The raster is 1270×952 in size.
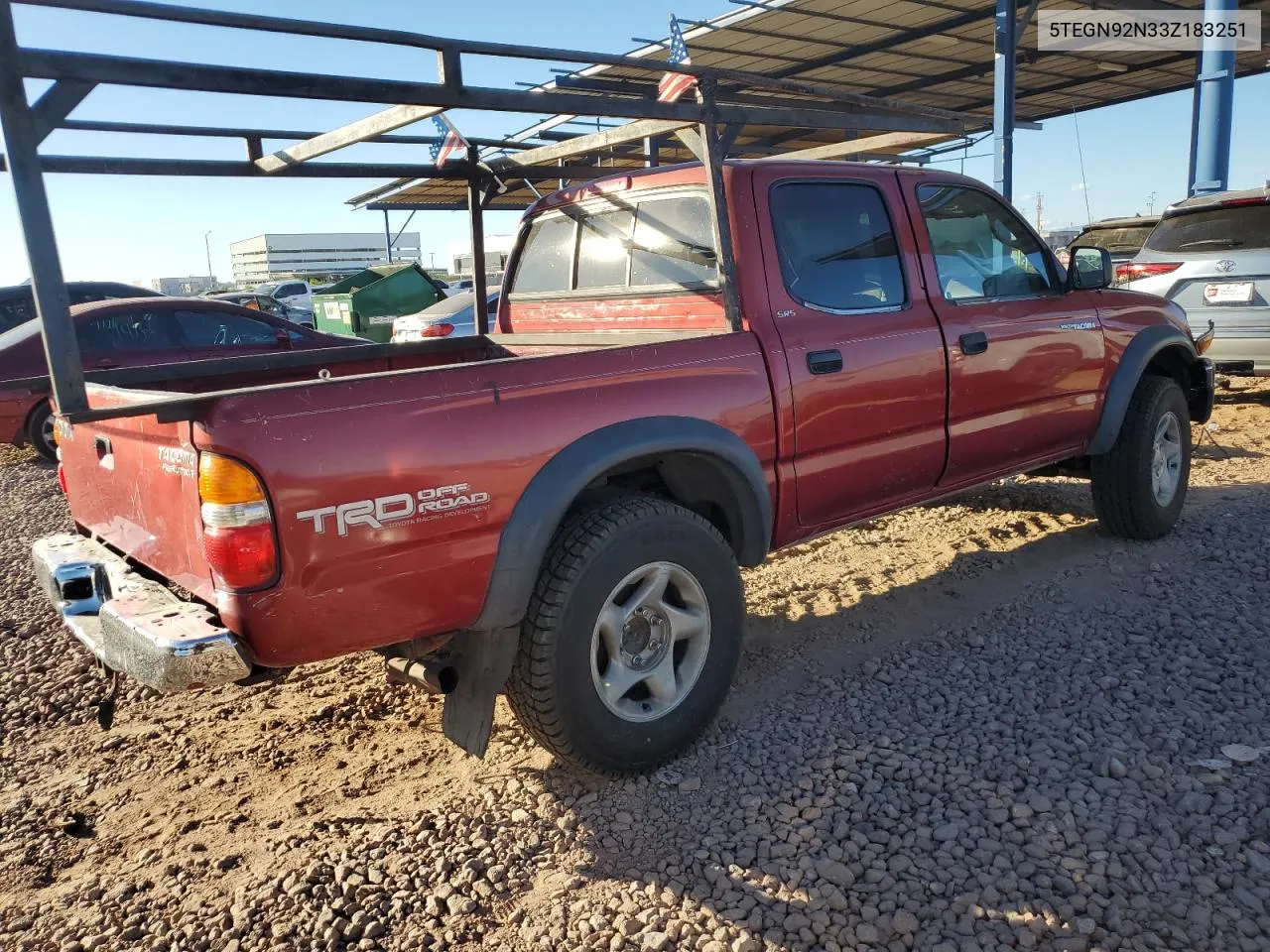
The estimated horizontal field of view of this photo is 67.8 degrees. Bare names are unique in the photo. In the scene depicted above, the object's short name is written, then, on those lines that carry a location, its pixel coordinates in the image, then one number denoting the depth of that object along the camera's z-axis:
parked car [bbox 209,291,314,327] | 18.62
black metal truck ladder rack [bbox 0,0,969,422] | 2.29
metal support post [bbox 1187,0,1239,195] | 11.56
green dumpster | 17.11
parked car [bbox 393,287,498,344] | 10.98
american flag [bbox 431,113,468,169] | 4.32
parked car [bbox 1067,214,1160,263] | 10.26
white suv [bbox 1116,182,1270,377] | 7.48
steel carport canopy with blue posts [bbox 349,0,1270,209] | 11.78
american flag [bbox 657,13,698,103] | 3.25
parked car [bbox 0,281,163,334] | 10.10
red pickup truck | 2.38
